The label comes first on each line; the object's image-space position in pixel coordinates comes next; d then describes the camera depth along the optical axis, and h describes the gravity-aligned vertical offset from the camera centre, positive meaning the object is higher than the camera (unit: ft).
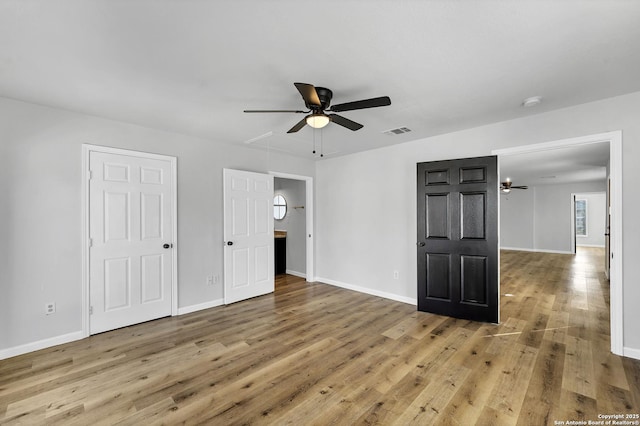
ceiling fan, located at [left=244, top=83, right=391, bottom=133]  7.19 +2.99
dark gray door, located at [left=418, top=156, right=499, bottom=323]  11.73 -1.11
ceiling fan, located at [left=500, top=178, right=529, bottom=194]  27.93 +2.82
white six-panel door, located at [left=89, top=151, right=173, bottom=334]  10.97 -1.08
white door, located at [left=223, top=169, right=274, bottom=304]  14.70 -1.17
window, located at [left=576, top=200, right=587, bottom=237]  39.55 -0.76
